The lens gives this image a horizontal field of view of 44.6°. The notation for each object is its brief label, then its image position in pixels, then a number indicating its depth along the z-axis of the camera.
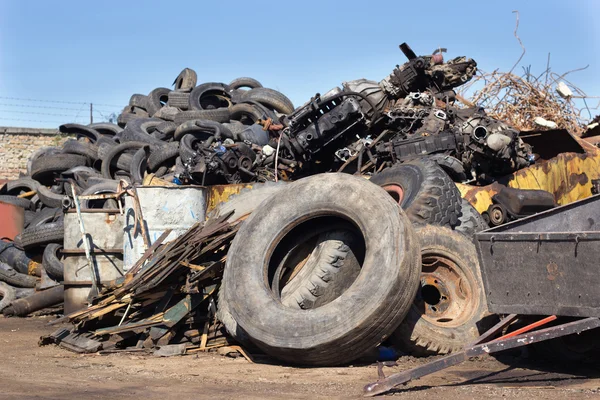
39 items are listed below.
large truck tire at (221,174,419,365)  5.10
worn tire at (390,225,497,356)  5.86
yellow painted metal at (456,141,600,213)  8.60
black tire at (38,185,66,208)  12.06
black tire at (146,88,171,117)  16.34
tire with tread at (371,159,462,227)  6.68
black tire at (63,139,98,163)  13.41
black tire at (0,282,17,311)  9.55
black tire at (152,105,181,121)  15.03
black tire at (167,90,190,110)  15.43
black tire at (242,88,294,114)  14.95
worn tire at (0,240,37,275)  10.16
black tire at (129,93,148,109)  16.56
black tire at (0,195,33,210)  12.73
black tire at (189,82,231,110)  15.02
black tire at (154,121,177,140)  13.28
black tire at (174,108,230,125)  13.70
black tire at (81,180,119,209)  10.22
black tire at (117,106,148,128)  16.00
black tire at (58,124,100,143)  15.56
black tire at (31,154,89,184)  13.21
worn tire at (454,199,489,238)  7.01
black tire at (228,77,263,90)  17.30
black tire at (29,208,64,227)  11.25
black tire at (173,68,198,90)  16.66
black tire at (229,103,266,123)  13.83
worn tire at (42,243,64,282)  9.33
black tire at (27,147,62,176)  13.81
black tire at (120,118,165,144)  13.18
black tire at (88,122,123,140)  15.90
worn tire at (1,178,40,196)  13.28
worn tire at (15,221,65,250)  9.89
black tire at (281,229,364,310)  5.88
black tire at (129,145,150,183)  11.65
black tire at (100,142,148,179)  12.38
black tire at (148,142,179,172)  11.68
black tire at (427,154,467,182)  8.30
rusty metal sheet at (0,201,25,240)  11.65
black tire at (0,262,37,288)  9.95
